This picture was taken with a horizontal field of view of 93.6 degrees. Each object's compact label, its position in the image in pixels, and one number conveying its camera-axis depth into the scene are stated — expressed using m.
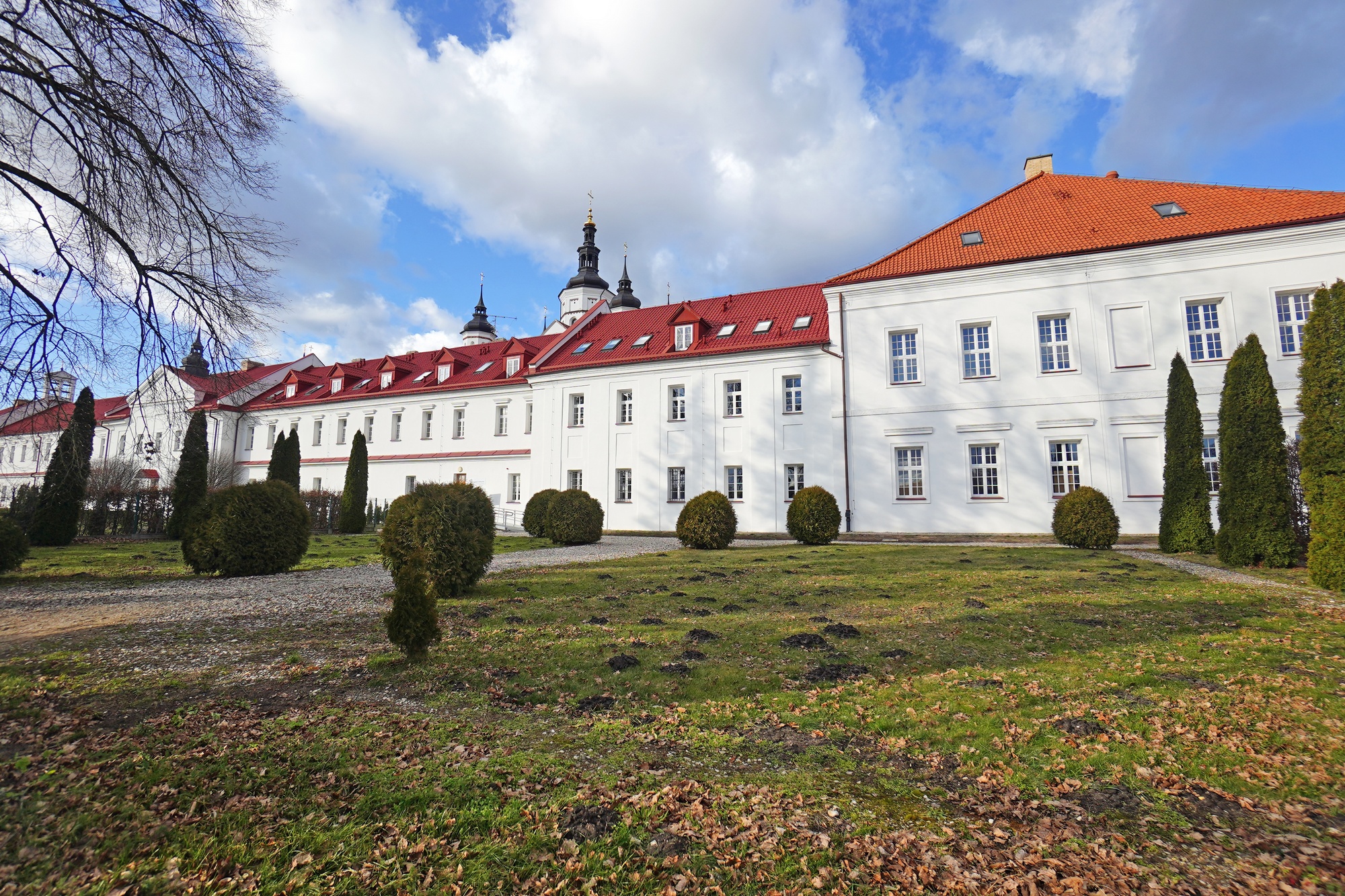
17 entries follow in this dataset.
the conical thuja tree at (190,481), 21.16
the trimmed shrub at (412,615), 5.68
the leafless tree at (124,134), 7.08
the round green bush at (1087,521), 15.87
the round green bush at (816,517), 18.17
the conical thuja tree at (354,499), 28.56
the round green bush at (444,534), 8.76
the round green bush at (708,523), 17.34
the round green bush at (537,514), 22.33
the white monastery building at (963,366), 19.62
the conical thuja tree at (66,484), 8.10
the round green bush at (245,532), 11.67
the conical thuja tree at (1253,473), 11.62
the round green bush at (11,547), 11.27
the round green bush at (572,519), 19.56
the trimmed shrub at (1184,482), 14.26
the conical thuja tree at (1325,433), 9.17
